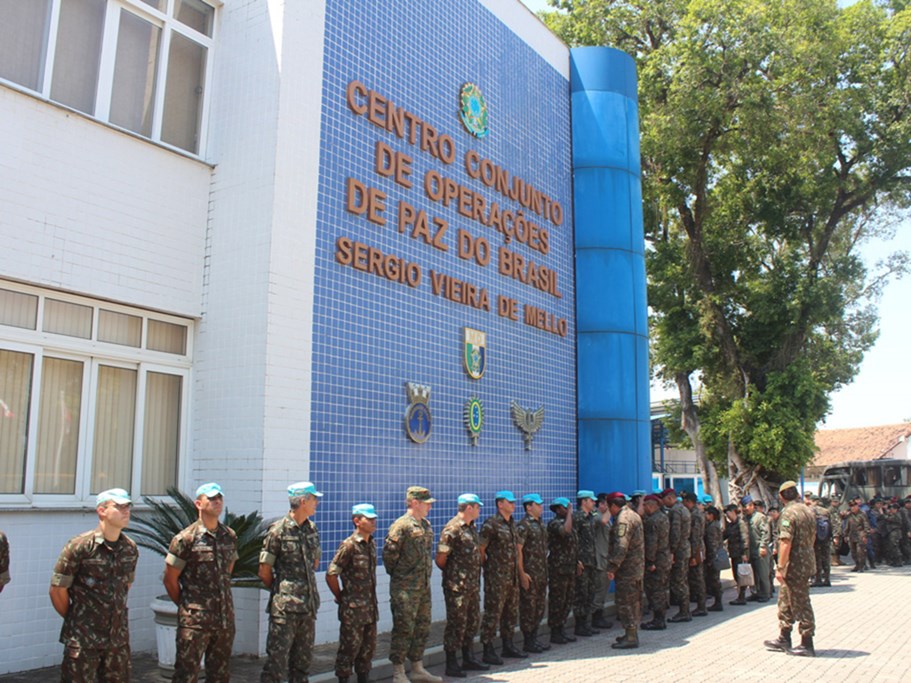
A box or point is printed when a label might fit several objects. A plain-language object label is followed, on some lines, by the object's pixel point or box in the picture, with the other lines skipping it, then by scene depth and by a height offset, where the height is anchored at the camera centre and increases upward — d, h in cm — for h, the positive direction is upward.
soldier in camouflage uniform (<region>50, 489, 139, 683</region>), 549 -89
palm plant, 777 -62
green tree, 2123 +792
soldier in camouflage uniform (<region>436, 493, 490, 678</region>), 855 -116
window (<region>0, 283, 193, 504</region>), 783 +64
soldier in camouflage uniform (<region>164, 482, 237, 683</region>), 613 -94
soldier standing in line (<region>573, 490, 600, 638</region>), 1102 -122
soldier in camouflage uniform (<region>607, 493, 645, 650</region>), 994 -121
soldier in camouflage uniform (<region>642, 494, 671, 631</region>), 1139 -125
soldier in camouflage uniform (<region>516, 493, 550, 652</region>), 977 -117
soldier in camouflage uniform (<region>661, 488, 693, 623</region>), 1195 -121
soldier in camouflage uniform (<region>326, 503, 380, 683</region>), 743 -114
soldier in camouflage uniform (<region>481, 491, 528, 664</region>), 903 -118
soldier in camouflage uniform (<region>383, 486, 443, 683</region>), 786 -116
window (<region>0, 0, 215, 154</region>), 825 +419
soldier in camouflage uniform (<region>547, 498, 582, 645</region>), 1043 -124
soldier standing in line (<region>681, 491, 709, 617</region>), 1255 -123
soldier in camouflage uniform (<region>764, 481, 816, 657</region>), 940 -113
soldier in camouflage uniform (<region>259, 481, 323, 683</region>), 673 -98
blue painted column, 1462 +342
